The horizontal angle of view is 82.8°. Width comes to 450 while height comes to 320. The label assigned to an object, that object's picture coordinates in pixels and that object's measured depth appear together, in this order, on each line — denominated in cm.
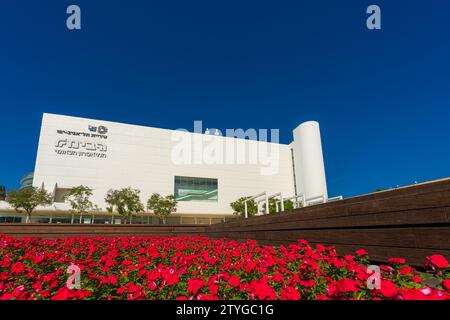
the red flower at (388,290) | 156
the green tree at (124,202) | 3375
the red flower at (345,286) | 184
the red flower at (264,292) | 184
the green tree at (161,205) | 3566
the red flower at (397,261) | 234
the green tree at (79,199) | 3167
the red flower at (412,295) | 157
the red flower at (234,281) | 227
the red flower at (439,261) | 201
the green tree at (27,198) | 2877
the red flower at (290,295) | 198
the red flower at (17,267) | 341
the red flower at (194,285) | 219
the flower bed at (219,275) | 208
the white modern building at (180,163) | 3431
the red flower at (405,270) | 224
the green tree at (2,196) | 3436
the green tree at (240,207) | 3483
